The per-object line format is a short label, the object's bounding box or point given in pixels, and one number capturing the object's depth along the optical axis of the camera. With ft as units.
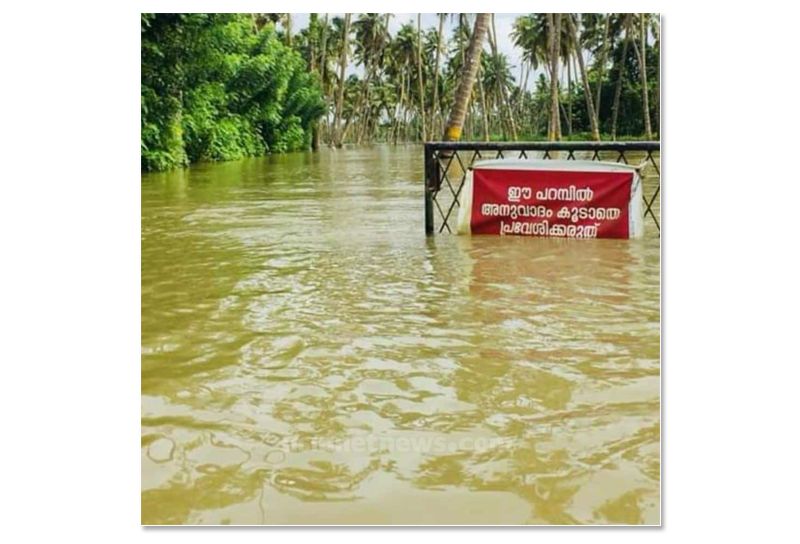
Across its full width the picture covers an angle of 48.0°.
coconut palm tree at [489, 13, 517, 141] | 56.39
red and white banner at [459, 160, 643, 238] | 25.31
